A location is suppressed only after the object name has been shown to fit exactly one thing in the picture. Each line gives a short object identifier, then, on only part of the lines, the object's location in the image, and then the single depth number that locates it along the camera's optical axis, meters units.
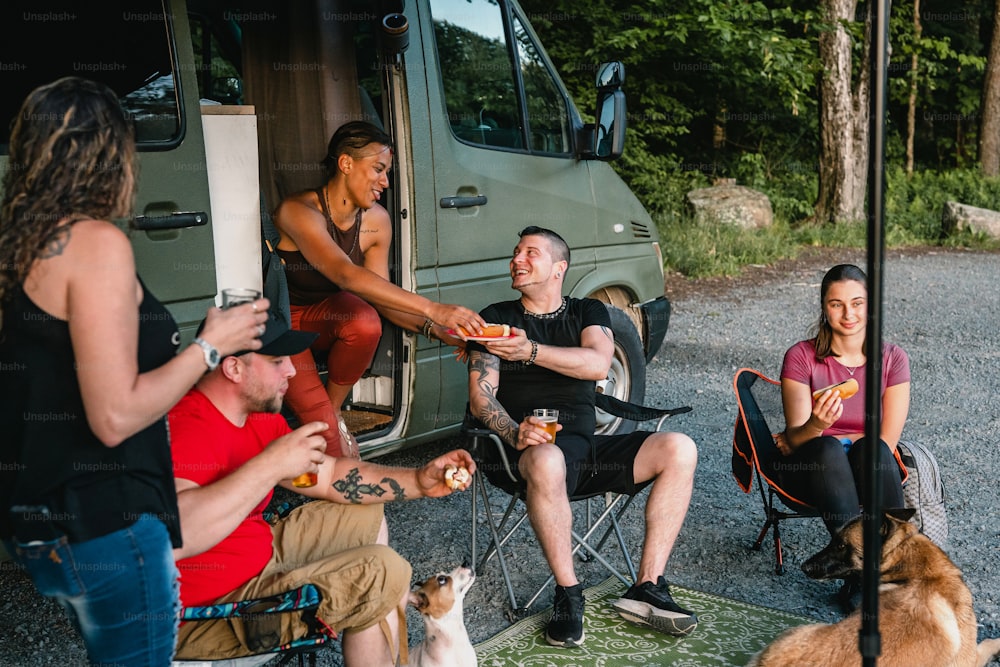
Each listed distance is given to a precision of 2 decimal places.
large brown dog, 2.54
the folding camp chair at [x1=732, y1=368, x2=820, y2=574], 3.62
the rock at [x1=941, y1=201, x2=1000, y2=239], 13.99
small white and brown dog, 2.55
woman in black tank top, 1.75
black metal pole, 1.61
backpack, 3.48
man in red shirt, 2.12
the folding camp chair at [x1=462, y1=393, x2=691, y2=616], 3.34
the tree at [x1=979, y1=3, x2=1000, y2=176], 16.64
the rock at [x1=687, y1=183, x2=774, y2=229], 13.22
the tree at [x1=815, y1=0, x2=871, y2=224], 13.27
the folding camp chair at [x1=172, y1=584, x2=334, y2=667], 2.15
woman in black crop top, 3.82
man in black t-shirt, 3.20
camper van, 3.13
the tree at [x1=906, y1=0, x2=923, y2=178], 16.37
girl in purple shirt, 3.39
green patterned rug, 3.08
